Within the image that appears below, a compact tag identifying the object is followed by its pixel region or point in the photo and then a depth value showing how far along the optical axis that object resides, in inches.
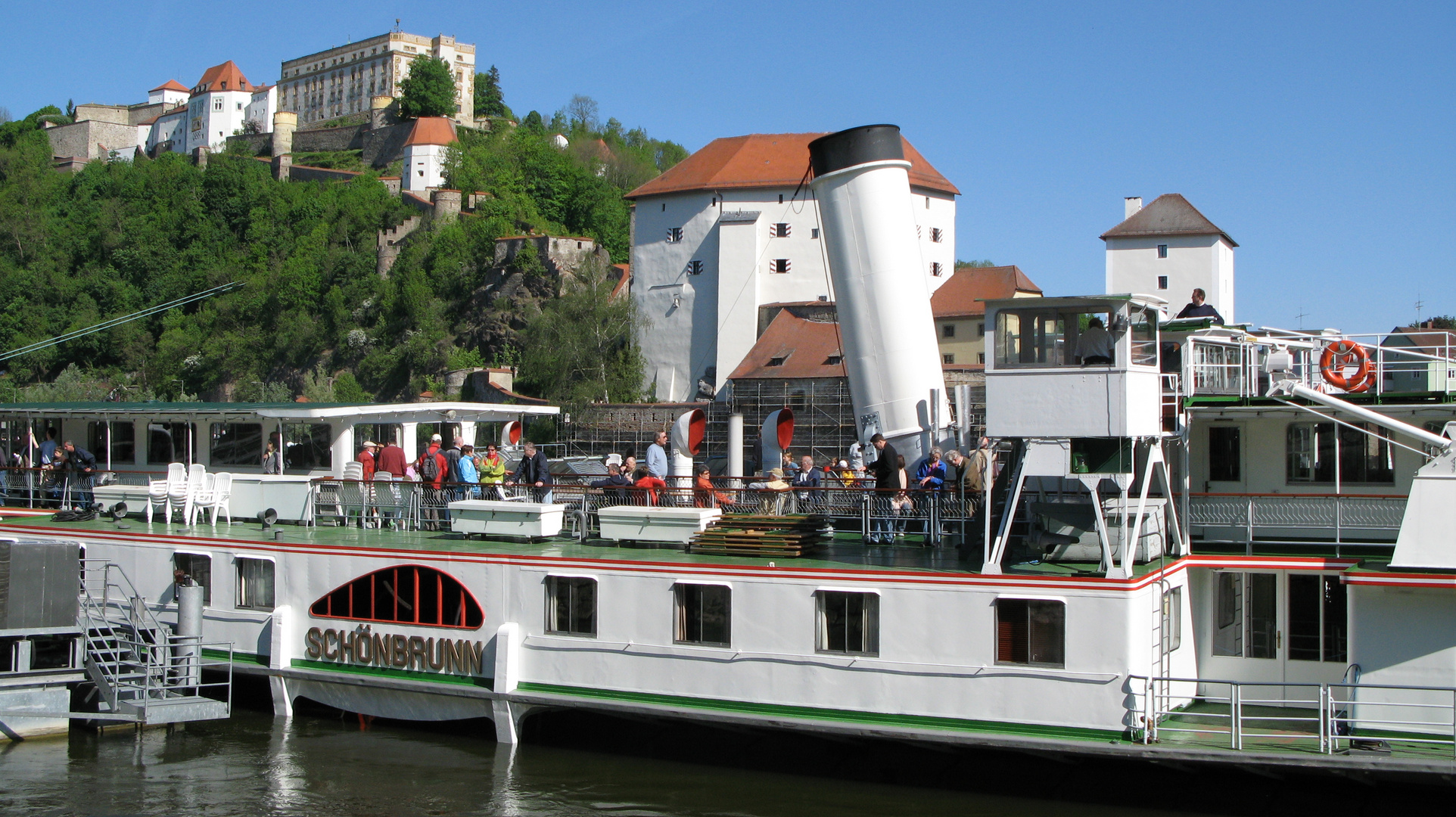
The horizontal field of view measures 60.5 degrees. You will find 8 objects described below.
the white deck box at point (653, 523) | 623.2
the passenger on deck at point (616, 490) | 678.5
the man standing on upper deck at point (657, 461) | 702.5
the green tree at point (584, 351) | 2447.1
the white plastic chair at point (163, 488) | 761.0
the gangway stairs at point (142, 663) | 631.2
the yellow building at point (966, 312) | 2415.1
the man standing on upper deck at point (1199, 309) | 680.7
